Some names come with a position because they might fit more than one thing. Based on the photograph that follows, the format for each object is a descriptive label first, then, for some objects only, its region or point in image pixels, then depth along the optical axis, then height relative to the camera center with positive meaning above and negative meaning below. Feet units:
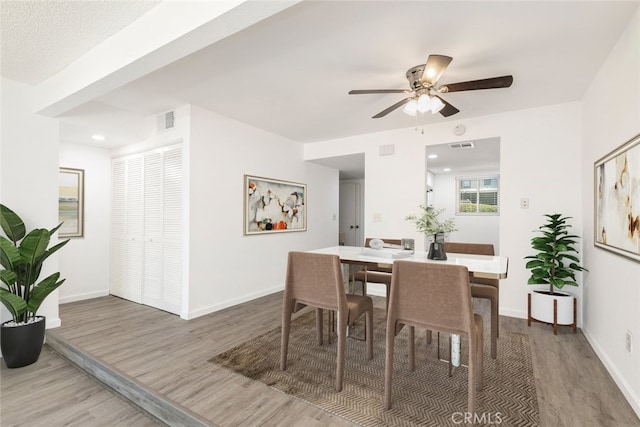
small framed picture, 13.79 +0.45
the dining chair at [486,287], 8.09 -2.11
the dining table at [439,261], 6.04 -1.15
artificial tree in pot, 9.97 -2.03
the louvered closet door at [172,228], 11.99 -0.66
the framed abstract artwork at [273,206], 14.10 +0.41
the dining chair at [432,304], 5.46 -1.76
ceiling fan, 6.83 +3.33
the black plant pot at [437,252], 7.44 -0.94
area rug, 5.95 -4.04
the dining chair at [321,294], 6.83 -1.99
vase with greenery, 7.45 -0.38
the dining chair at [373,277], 10.18 -2.22
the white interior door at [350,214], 26.84 +0.00
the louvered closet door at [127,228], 13.74 -0.78
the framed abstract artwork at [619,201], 6.28 +0.40
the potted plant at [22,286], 7.92 -2.19
